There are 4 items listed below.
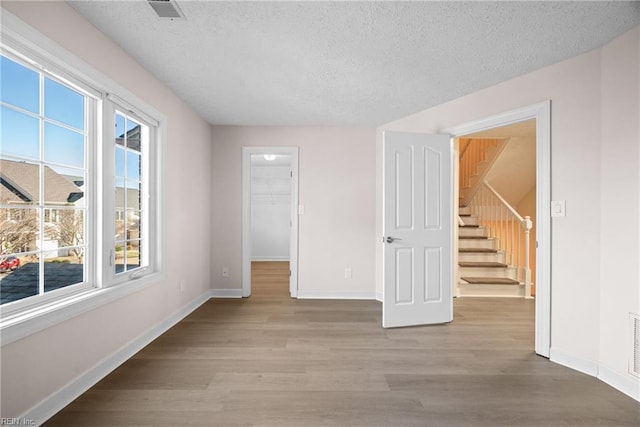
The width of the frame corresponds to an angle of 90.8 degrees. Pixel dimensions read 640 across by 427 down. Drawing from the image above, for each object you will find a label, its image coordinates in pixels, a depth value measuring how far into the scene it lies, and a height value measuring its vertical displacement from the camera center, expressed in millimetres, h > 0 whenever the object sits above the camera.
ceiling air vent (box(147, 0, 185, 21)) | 1823 +1214
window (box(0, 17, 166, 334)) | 1639 +178
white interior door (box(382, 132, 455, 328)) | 3289 -170
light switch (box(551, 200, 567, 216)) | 2498 +46
